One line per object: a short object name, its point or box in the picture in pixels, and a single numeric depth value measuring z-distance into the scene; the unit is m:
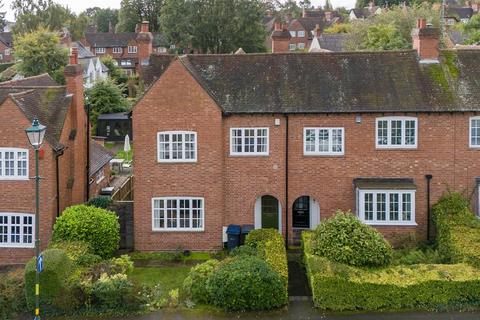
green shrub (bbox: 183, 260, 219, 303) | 21.52
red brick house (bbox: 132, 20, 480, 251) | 27.20
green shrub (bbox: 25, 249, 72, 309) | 20.73
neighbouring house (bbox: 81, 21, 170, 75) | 107.25
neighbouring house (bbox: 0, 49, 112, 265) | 26.41
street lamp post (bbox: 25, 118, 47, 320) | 18.05
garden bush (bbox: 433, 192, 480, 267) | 22.51
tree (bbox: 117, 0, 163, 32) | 114.44
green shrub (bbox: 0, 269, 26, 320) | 21.00
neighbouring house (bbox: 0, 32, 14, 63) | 117.00
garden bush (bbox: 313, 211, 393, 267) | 21.97
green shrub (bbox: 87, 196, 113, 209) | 28.59
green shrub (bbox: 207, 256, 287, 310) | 20.47
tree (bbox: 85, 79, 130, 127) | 60.47
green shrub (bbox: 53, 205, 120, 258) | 25.19
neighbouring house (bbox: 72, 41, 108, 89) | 78.00
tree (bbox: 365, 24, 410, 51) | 60.62
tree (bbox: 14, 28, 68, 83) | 65.25
